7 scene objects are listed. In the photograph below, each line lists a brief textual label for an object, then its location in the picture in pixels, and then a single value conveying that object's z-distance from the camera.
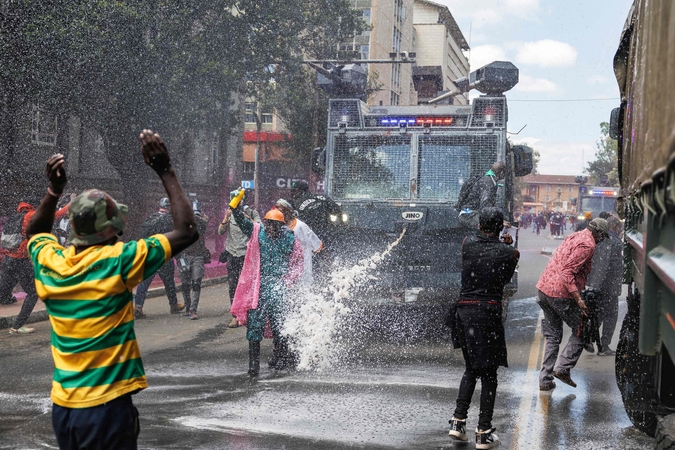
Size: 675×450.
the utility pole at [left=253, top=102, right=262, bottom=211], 31.36
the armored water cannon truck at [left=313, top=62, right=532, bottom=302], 9.95
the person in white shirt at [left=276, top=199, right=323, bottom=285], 8.76
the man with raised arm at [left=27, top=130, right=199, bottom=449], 3.16
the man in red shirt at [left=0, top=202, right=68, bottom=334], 10.36
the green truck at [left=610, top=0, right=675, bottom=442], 2.87
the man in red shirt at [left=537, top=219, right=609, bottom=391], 7.17
